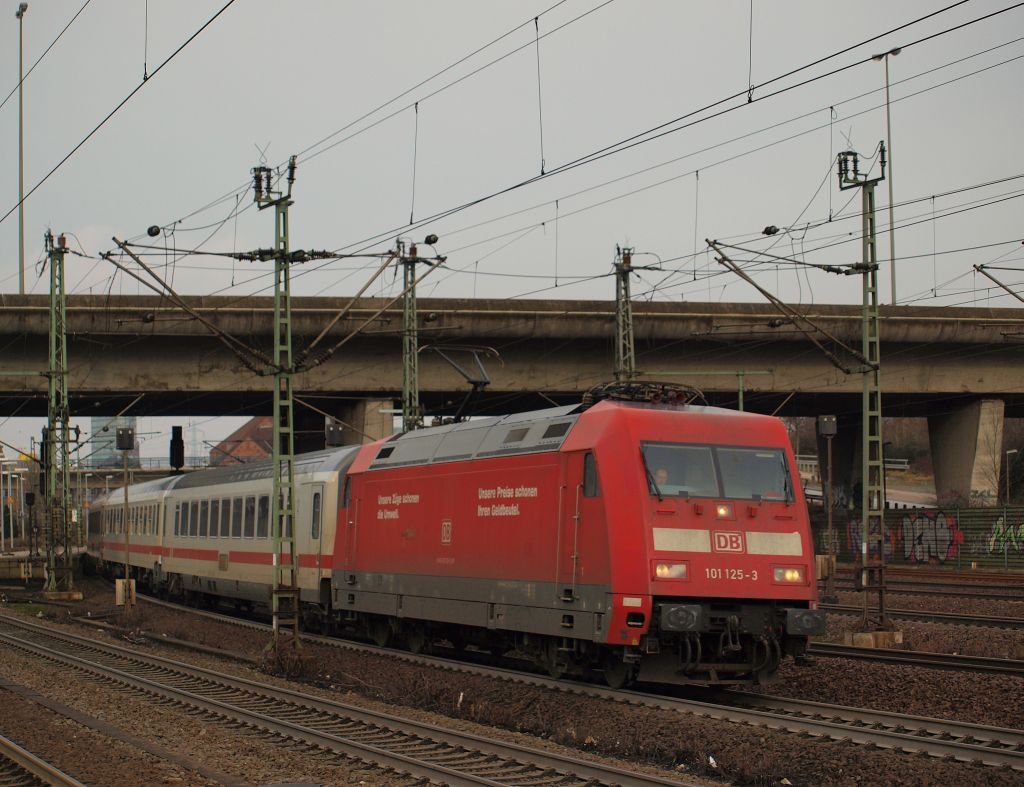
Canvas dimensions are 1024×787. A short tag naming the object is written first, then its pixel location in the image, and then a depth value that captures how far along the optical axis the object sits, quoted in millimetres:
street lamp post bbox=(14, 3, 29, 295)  49188
